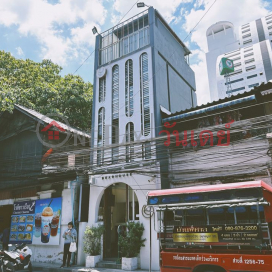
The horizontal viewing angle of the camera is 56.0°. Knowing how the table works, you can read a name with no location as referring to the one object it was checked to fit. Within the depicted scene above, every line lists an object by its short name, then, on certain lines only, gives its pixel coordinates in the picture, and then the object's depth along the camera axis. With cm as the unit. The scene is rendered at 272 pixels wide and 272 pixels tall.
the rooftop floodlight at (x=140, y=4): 1359
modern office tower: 7588
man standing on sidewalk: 1203
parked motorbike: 969
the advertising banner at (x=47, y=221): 1354
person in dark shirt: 1489
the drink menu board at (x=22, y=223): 1479
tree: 2198
